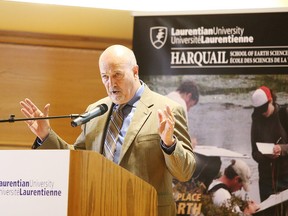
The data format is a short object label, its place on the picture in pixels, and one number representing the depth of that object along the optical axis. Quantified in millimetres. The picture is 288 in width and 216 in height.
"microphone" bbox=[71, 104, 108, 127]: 5436
